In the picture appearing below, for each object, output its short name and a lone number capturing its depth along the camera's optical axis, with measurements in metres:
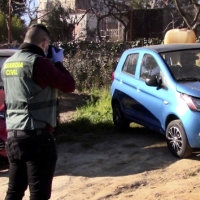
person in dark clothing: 3.80
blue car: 6.59
